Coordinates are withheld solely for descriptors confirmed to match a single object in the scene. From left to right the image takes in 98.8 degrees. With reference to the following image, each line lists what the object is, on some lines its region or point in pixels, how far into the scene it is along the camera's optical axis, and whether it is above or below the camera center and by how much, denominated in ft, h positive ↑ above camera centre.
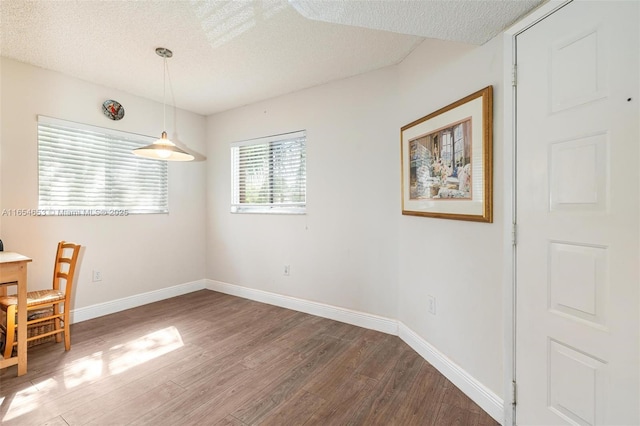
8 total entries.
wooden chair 7.04 -2.68
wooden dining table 6.53 -1.92
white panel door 3.48 -0.08
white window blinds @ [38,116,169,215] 9.43 +1.54
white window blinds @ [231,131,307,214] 11.28 +1.65
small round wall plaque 10.64 +4.02
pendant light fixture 7.58 +1.76
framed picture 5.59 +1.21
